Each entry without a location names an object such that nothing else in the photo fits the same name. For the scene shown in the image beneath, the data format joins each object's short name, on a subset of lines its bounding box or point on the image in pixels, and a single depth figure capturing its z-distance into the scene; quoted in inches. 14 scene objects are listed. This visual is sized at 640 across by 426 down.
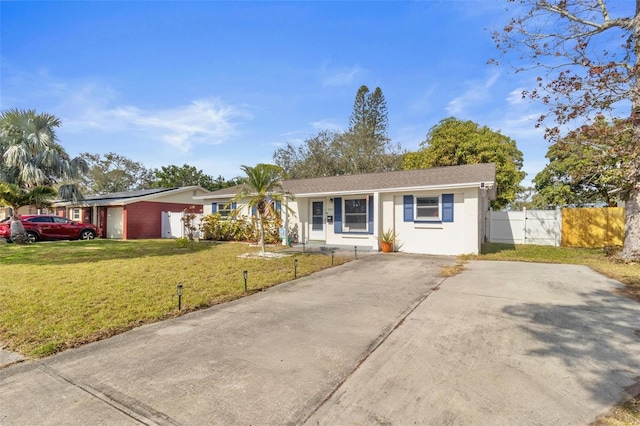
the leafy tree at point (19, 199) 578.2
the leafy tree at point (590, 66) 290.1
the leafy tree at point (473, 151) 858.1
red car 669.3
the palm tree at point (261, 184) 454.6
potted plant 488.1
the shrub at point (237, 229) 611.2
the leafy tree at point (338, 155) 1267.2
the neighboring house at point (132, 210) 785.6
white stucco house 449.7
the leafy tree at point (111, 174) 1642.5
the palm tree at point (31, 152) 646.5
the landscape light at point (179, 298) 210.3
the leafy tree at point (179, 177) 1622.4
